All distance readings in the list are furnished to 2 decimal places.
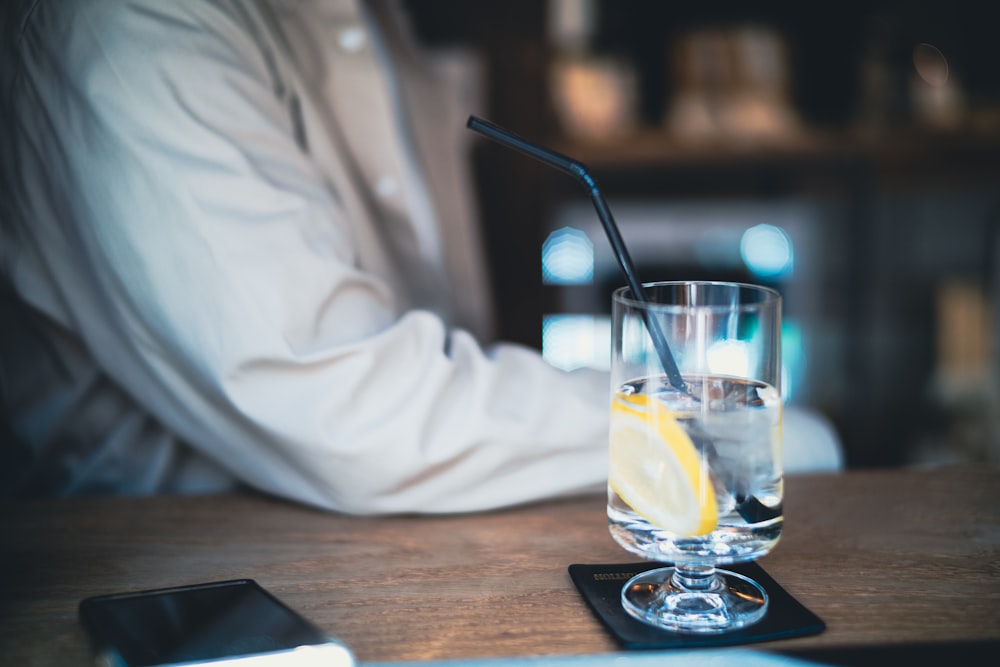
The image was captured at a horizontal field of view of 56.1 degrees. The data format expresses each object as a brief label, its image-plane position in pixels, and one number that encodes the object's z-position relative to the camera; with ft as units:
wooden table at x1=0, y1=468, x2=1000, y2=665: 2.00
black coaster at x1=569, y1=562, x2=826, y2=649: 1.93
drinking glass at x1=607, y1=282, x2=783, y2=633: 1.91
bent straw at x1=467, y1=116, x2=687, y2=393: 2.19
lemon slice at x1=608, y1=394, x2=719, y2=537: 1.89
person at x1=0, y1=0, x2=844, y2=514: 2.64
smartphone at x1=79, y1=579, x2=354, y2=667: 1.81
